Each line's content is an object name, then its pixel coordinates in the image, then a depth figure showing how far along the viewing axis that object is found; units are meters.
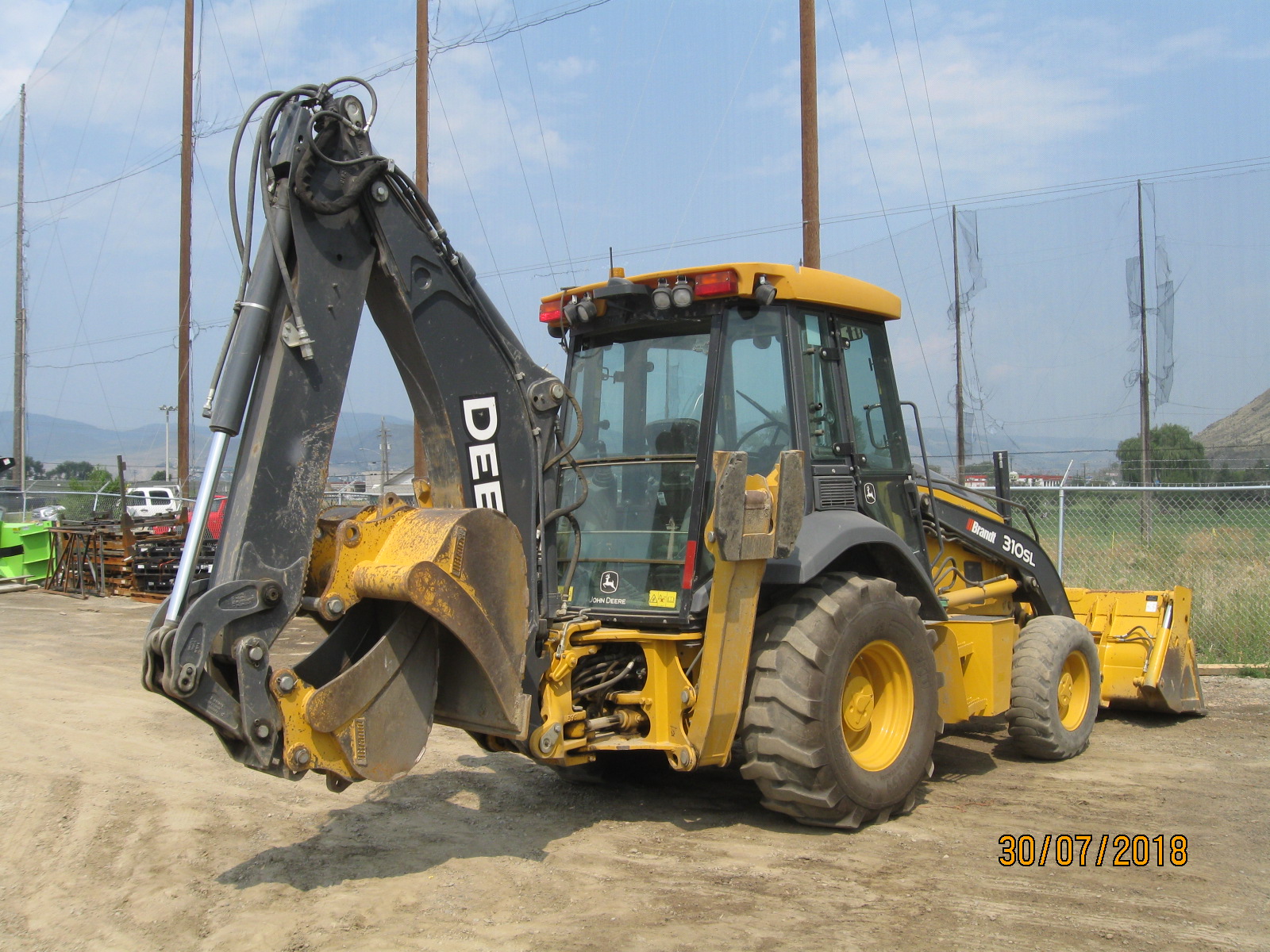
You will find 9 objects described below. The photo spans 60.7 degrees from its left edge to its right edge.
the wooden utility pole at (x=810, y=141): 10.99
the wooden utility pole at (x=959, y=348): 16.39
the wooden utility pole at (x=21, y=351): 33.59
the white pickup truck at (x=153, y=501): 24.03
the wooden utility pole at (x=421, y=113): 14.21
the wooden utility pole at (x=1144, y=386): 15.95
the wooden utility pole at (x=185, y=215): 21.59
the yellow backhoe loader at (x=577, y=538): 4.07
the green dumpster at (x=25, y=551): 19.00
